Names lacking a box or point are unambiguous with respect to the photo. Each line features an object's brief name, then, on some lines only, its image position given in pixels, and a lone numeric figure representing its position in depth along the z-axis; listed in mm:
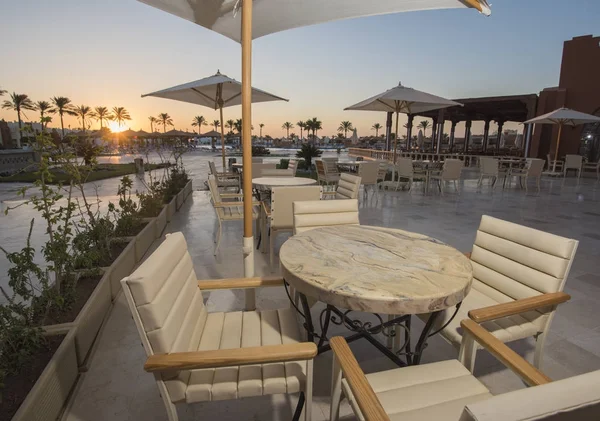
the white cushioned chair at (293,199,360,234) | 2361
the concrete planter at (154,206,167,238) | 4344
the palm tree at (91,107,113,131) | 42400
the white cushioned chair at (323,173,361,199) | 3762
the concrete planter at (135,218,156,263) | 3352
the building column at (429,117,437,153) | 21022
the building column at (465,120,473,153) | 22159
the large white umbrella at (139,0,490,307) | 1984
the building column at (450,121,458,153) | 23659
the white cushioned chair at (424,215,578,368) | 1503
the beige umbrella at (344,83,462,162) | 7617
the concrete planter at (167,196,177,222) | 5326
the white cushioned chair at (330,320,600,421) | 961
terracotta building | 13352
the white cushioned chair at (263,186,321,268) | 3275
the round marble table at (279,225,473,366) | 1188
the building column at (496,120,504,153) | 23191
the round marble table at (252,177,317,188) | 4242
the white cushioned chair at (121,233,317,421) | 1062
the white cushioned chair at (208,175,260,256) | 3656
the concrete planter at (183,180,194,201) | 7155
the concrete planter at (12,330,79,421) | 1306
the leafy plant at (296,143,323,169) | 14391
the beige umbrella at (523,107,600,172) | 10241
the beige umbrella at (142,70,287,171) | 5762
